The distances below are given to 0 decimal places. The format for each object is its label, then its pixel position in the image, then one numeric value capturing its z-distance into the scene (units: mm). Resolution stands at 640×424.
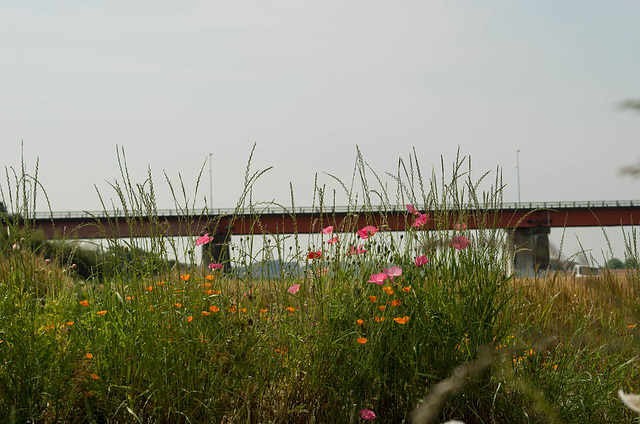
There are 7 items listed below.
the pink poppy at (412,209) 3040
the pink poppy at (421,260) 2906
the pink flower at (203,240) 3012
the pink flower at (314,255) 3132
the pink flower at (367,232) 3168
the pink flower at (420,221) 3086
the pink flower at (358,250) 3216
